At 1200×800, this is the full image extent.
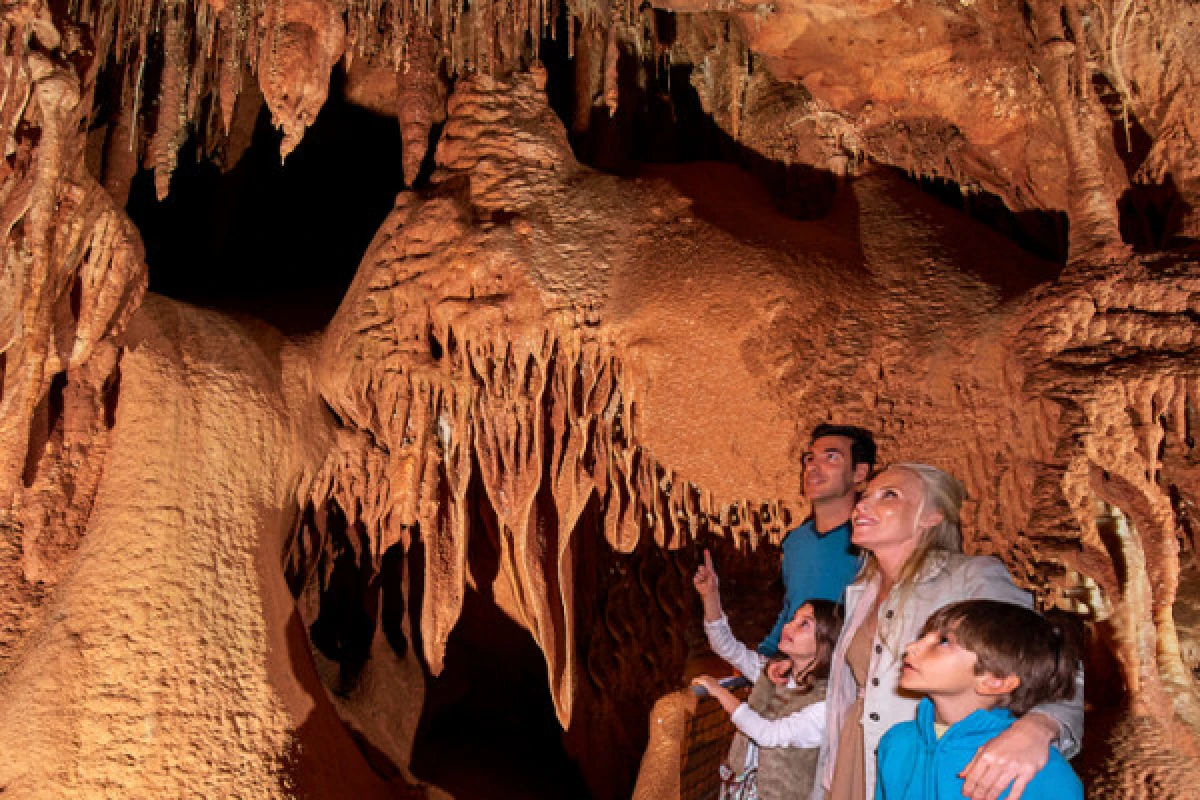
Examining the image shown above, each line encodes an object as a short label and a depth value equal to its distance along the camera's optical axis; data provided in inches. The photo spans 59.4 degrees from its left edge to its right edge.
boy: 86.6
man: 136.5
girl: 123.5
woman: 95.5
